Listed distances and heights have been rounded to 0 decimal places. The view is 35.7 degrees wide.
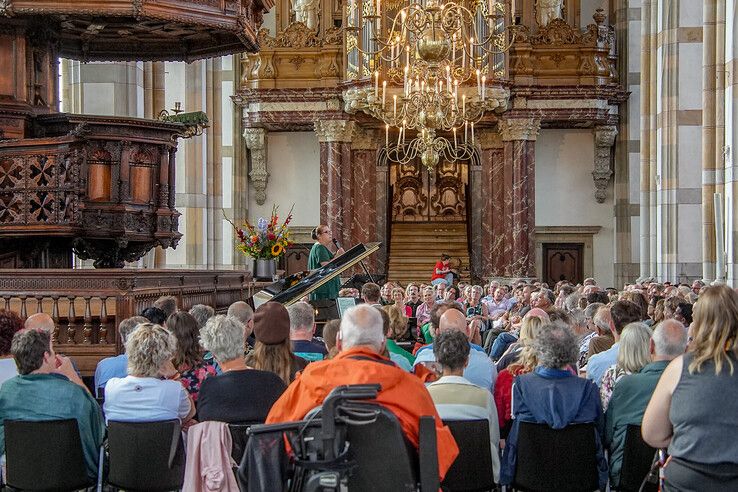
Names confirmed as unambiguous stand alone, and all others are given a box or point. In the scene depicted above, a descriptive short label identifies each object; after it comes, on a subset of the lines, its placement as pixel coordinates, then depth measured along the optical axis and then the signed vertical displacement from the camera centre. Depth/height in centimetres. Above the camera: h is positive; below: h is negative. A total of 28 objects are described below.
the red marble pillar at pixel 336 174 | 2720 +133
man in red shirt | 2375 -90
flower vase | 1831 -62
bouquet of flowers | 1828 -20
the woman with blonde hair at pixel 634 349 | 632 -67
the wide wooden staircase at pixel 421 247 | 2873 -45
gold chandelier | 1388 +266
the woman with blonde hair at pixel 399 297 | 1390 -84
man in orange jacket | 439 -62
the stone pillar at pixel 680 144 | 2153 +159
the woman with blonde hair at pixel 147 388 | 586 -81
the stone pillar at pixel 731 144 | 1583 +118
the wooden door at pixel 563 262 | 2883 -85
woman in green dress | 1354 -35
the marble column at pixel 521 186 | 2681 +101
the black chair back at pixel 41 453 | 572 -111
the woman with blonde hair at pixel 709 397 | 436 -65
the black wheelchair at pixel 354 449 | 403 -80
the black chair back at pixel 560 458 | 586 -117
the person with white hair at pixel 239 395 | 564 -82
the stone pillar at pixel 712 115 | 1842 +185
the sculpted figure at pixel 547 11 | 2766 +527
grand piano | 1162 -54
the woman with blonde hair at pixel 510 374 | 672 -87
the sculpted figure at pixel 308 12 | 2812 +538
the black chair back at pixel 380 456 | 418 -83
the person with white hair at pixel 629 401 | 595 -90
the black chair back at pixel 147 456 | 572 -113
